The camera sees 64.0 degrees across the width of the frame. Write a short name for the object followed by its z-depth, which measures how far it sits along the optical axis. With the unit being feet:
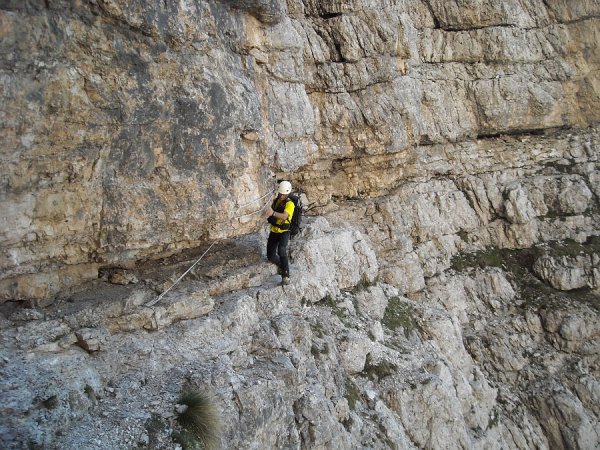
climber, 35.06
